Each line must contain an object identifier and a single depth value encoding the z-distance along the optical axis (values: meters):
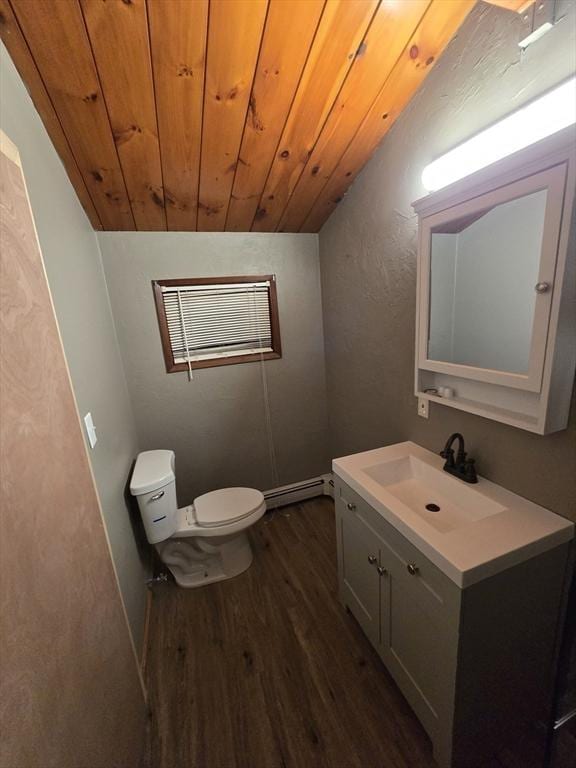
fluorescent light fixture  0.83
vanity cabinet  0.87
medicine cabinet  0.84
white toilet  1.60
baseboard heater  2.49
